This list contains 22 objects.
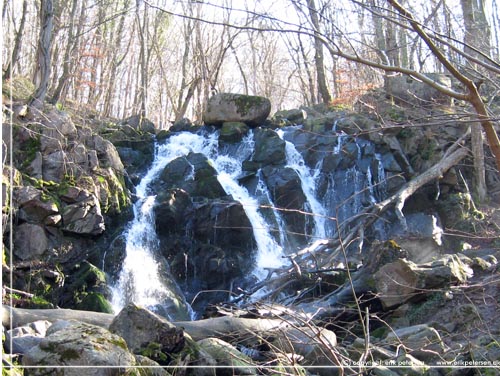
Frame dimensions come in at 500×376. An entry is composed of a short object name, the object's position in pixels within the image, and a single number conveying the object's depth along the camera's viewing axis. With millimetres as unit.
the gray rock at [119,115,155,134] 16127
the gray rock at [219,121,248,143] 14445
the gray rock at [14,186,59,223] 9727
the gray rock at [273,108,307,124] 15897
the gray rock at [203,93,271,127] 15148
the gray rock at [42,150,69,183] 10688
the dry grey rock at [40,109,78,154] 10744
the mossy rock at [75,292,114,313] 8859
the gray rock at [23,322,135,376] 3618
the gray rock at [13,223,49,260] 9633
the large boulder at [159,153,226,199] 12141
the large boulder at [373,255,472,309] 6625
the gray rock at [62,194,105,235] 10289
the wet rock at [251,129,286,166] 13305
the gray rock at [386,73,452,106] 13422
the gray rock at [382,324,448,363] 5125
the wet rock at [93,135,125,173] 11820
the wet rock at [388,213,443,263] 8195
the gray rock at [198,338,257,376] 4750
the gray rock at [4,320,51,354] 4777
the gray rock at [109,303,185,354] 4984
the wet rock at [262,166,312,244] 11891
